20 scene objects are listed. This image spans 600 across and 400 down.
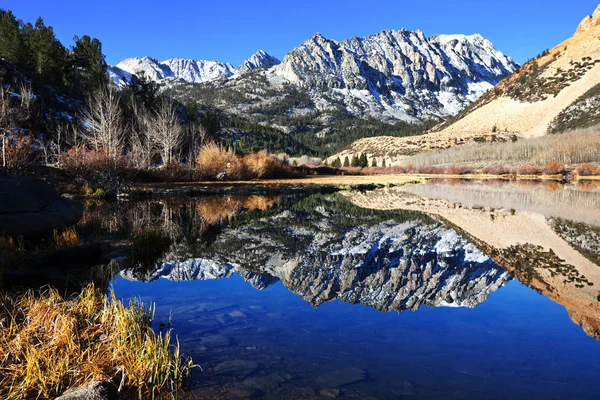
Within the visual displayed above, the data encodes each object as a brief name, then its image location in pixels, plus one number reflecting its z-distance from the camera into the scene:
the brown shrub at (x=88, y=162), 29.22
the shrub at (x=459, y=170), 76.56
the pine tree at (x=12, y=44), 56.59
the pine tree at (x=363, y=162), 96.94
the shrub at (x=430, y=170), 79.31
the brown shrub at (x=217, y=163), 43.53
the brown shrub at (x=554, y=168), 63.30
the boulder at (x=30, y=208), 10.20
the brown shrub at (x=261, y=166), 49.12
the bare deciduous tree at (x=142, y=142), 38.67
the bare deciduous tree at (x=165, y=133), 44.56
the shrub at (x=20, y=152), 27.02
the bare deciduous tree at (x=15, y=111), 32.20
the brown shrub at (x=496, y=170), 70.25
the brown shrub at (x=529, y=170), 66.31
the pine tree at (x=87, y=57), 64.00
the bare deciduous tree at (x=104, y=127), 36.83
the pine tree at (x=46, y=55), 56.75
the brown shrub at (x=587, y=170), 61.91
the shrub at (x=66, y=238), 10.13
